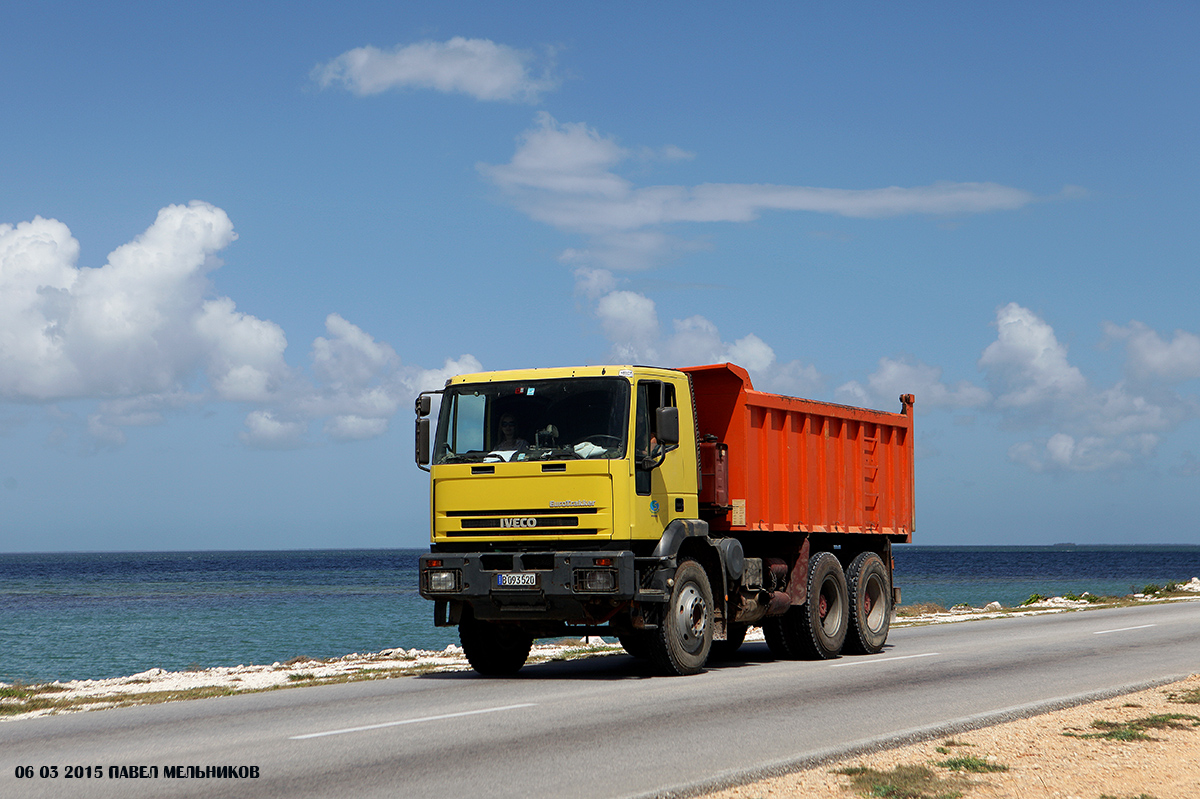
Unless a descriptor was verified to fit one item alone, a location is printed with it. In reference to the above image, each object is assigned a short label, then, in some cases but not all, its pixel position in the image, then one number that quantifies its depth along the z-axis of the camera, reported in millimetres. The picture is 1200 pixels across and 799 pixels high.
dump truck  13680
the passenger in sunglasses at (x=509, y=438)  14164
